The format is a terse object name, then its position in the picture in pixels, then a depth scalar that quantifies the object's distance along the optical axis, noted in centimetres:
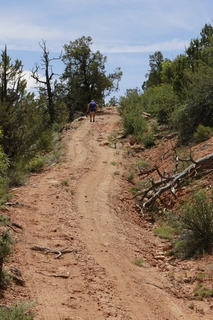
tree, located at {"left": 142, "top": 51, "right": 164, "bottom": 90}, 5674
